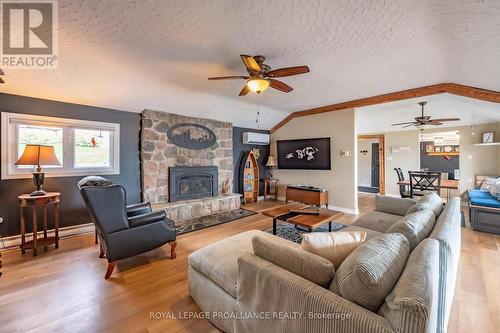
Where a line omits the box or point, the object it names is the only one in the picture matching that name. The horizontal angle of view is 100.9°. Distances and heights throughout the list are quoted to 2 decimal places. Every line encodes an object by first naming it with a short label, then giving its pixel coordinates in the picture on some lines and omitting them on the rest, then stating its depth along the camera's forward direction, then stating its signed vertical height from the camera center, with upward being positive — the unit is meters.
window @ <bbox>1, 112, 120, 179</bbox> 3.05 +0.43
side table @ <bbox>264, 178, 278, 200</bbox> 6.43 -0.67
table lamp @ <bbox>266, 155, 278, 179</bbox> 6.43 +0.10
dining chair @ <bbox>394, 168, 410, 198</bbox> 5.10 -0.63
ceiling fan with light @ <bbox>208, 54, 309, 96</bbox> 2.33 +1.12
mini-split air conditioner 5.98 +0.84
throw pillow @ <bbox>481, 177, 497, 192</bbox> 4.40 -0.41
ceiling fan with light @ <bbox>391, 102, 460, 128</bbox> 4.32 +0.95
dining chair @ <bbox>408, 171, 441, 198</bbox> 4.55 -0.40
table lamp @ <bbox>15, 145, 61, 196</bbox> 2.77 +0.13
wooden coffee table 2.78 -0.75
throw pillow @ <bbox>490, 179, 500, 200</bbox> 3.72 -0.48
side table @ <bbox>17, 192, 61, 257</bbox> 2.76 -0.68
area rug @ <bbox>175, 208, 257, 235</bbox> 3.86 -1.12
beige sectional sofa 0.84 -0.62
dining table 4.77 -0.46
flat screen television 5.30 +0.34
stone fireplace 4.24 +0.07
